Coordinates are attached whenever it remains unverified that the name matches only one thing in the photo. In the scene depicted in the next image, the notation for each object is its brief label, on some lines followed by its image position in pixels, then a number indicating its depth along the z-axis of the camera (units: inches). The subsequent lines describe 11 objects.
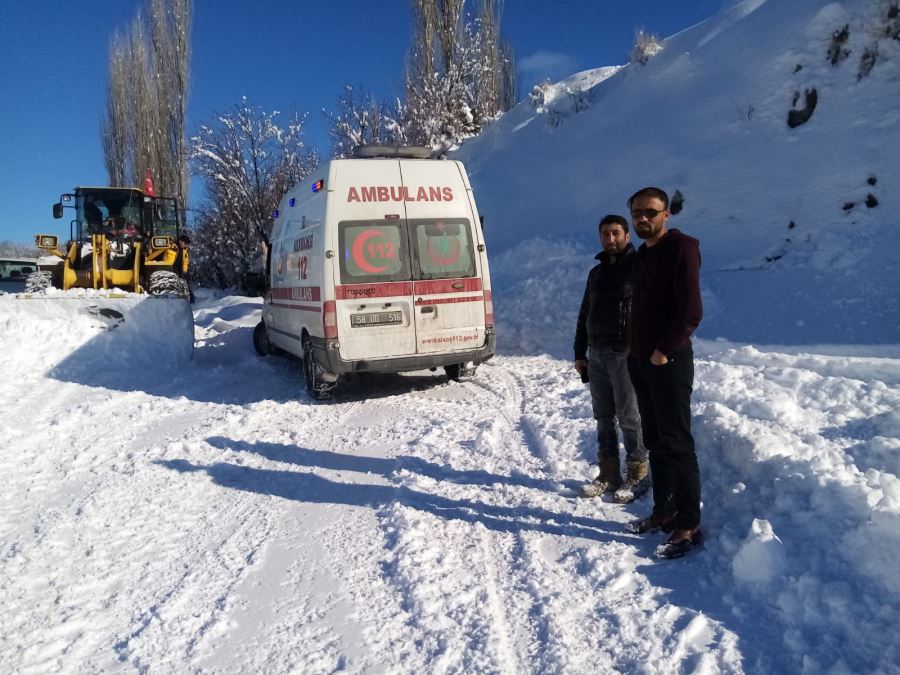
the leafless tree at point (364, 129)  1010.7
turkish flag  518.4
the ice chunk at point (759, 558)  110.4
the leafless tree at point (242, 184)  980.6
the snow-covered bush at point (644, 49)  607.2
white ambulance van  266.1
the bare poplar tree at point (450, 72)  936.3
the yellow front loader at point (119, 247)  454.6
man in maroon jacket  121.9
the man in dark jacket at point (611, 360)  153.7
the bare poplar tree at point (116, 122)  1299.2
